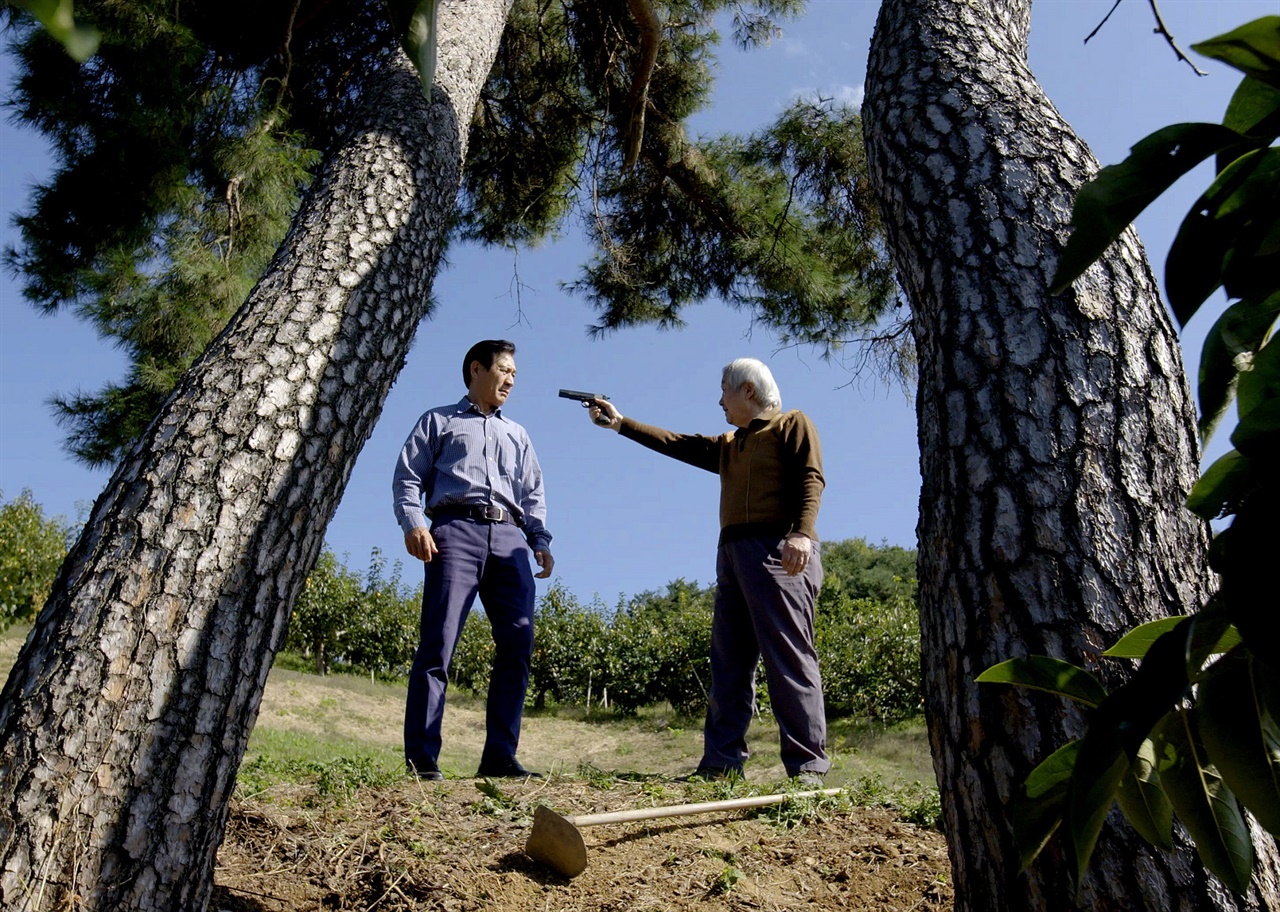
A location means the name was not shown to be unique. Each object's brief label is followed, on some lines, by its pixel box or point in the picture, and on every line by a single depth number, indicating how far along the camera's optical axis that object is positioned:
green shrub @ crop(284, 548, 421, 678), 13.71
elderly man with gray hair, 3.19
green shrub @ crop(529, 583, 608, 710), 11.70
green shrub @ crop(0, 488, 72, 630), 11.66
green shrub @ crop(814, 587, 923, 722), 9.33
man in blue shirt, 3.29
